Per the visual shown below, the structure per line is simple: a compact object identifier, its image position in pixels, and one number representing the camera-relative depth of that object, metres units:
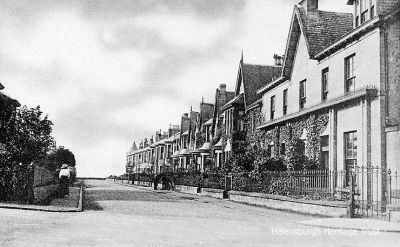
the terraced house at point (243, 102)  37.88
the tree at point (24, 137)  21.16
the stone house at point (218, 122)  44.28
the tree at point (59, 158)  55.06
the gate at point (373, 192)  15.54
